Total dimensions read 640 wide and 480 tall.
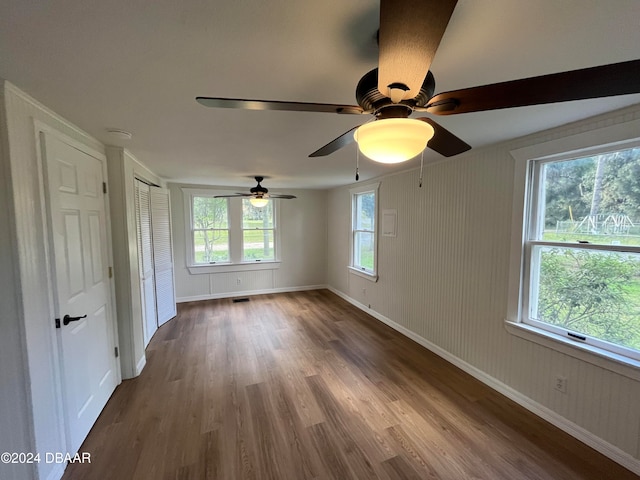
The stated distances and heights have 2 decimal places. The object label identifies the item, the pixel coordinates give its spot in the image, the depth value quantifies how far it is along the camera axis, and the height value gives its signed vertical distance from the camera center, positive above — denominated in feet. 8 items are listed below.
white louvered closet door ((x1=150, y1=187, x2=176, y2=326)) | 12.44 -1.52
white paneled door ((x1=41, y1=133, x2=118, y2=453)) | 5.56 -1.39
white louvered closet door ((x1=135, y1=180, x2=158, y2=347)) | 10.25 -1.53
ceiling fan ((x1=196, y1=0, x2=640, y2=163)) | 2.06 +1.44
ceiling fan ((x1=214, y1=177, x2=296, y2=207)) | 13.53 +1.47
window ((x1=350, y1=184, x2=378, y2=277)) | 14.29 -0.44
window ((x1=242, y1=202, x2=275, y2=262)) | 17.98 -0.62
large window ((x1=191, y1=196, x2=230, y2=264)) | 16.83 -0.41
